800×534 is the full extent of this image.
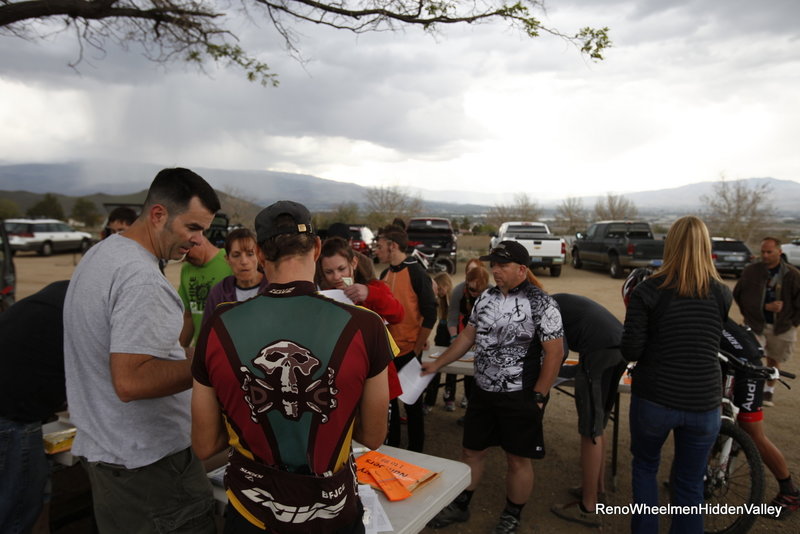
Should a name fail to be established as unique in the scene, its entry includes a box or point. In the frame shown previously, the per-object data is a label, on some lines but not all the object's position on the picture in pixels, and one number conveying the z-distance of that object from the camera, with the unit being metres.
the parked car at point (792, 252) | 17.75
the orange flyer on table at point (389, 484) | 2.10
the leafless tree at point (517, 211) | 49.69
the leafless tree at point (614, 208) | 44.00
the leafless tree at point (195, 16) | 5.12
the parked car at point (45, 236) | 22.75
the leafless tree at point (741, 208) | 28.27
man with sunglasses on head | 3.10
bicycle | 3.14
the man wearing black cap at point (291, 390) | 1.37
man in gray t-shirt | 1.66
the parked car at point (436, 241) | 16.97
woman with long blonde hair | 2.64
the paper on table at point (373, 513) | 1.86
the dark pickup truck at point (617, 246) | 15.32
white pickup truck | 16.52
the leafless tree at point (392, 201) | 49.50
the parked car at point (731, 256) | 15.66
